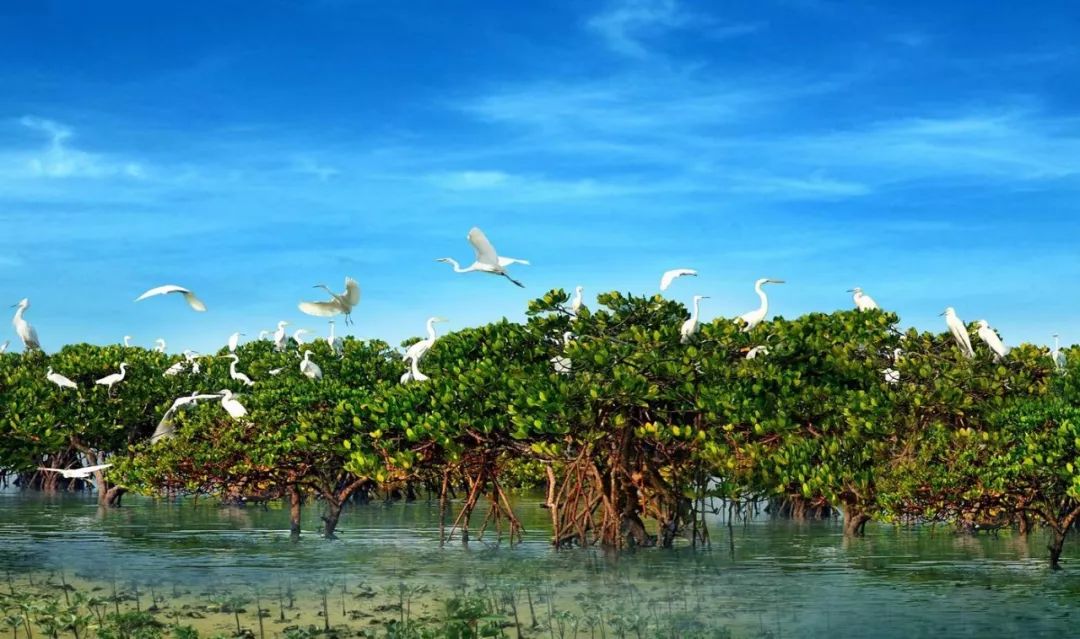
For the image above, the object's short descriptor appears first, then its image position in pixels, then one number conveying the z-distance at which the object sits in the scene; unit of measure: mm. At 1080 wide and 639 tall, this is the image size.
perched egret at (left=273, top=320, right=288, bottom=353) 43338
